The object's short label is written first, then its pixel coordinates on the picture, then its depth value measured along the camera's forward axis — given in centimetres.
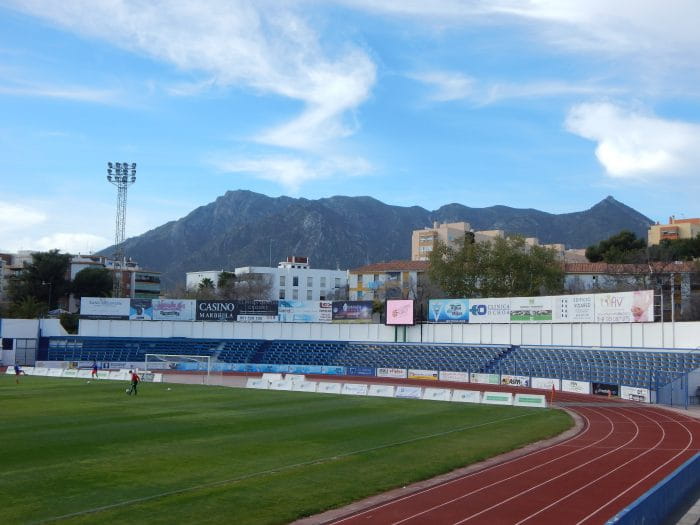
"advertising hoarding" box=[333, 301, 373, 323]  8044
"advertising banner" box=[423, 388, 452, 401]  4872
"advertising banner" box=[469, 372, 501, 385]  6278
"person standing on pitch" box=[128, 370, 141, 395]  4656
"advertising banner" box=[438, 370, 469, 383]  6456
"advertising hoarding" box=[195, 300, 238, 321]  8431
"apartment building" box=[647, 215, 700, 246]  15488
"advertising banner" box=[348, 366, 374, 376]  7228
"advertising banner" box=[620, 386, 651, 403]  4862
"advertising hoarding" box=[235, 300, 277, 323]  8362
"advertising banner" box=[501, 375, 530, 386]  6056
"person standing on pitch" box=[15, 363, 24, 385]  5704
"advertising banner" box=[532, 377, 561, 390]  5741
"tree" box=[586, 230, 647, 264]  11752
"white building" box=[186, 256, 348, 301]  13888
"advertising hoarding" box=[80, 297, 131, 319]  8400
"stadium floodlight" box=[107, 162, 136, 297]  10875
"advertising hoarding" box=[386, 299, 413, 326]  7512
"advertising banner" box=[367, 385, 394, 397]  5044
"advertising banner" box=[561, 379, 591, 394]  5438
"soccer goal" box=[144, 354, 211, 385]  7412
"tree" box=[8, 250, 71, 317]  11791
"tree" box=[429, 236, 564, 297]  9388
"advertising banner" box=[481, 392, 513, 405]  4631
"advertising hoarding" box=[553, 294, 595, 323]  6019
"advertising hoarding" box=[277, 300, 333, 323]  8206
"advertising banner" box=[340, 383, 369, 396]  5109
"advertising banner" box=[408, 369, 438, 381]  6695
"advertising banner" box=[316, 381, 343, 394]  5256
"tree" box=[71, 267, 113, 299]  12469
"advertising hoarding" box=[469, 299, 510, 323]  6794
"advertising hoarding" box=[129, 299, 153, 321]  8438
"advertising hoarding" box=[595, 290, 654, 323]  5462
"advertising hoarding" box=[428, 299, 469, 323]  7144
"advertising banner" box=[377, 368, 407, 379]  6986
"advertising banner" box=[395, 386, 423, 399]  4969
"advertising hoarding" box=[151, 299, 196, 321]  8438
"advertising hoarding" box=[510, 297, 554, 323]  6431
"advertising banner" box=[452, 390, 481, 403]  4753
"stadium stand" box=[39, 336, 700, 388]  5338
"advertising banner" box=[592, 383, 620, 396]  5219
